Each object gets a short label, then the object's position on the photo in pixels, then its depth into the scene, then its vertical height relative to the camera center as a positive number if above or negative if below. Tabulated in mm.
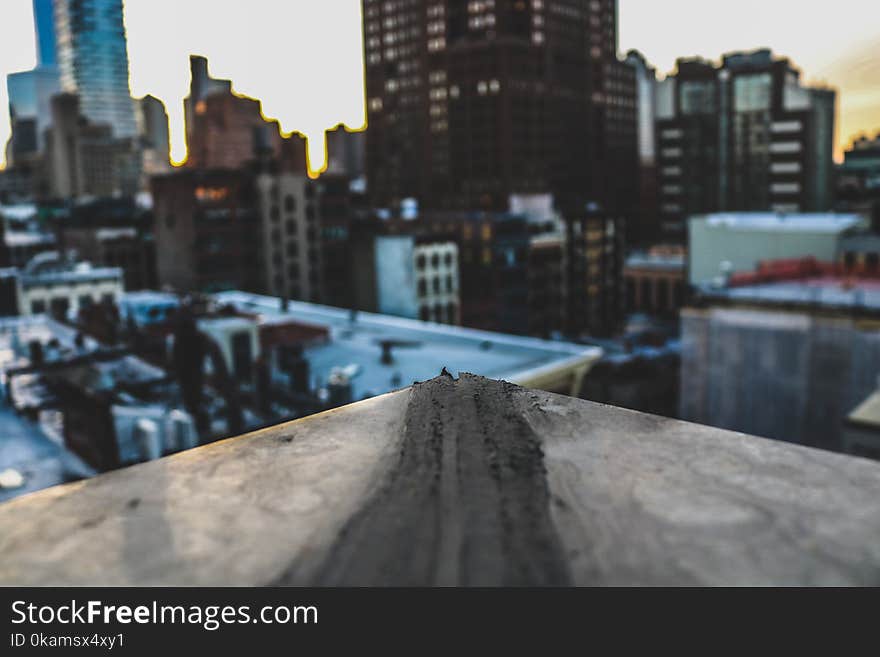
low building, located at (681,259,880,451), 28406 -5396
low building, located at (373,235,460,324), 64062 -4977
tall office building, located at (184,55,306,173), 73250 +6442
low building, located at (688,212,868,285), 43031 -1915
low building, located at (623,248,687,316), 109250 -10003
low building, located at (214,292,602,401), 30797 -5769
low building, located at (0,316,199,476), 19781 -4928
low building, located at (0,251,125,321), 52750 -4077
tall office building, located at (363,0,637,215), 128125 +17365
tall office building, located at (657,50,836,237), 125188 +9815
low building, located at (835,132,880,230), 138250 +4811
